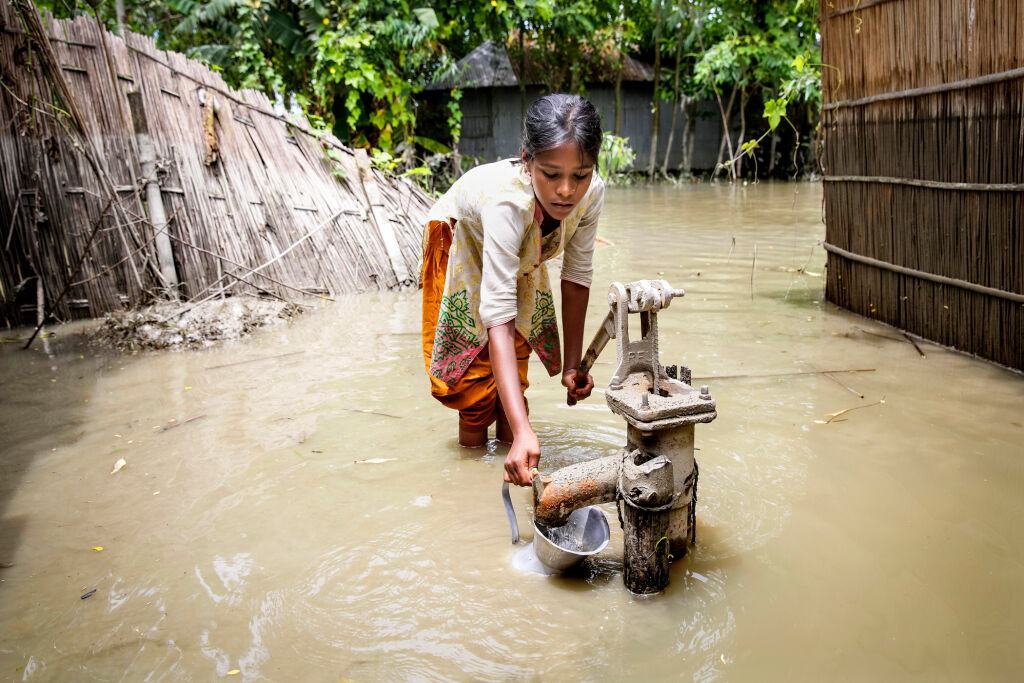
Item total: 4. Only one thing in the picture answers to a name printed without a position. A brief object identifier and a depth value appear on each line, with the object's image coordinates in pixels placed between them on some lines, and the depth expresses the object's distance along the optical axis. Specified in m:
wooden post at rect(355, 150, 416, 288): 5.68
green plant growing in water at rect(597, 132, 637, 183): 13.46
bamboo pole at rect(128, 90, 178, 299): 4.81
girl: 1.89
